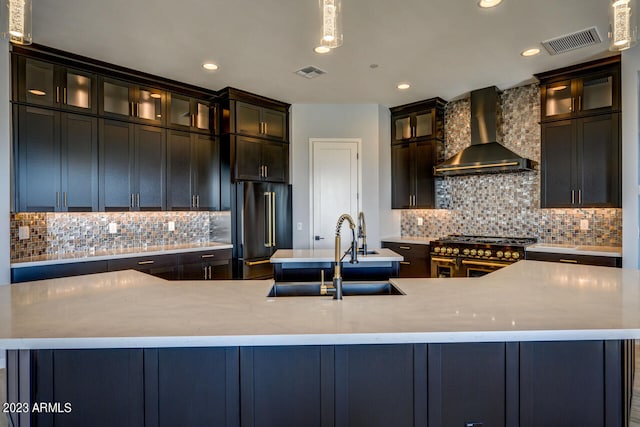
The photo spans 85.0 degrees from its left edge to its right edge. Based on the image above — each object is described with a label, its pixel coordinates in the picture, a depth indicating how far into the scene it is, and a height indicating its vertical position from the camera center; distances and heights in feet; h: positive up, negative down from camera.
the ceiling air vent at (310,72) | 12.68 +5.26
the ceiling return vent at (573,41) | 10.06 +5.15
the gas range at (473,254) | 13.15 -1.66
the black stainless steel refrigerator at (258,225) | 15.03 -0.55
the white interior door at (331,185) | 16.93 +1.36
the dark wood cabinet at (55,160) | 10.76 +1.76
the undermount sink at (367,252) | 11.29 -1.30
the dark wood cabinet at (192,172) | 14.24 +1.78
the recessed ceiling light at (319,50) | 10.86 +5.15
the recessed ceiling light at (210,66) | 12.27 +5.27
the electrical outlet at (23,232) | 11.23 -0.58
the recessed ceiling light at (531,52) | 11.18 +5.23
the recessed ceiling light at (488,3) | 8.50 +5.15
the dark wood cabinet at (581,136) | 12.03 +2.73
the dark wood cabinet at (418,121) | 16.53 +4.50
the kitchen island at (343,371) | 4.20 -1.99
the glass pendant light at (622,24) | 6.12 +3.35
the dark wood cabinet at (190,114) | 14.26 +4.23
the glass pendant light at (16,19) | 5.89 +3.32
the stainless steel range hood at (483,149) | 13.92 +2.64
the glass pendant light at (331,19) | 5.86 +3.28
